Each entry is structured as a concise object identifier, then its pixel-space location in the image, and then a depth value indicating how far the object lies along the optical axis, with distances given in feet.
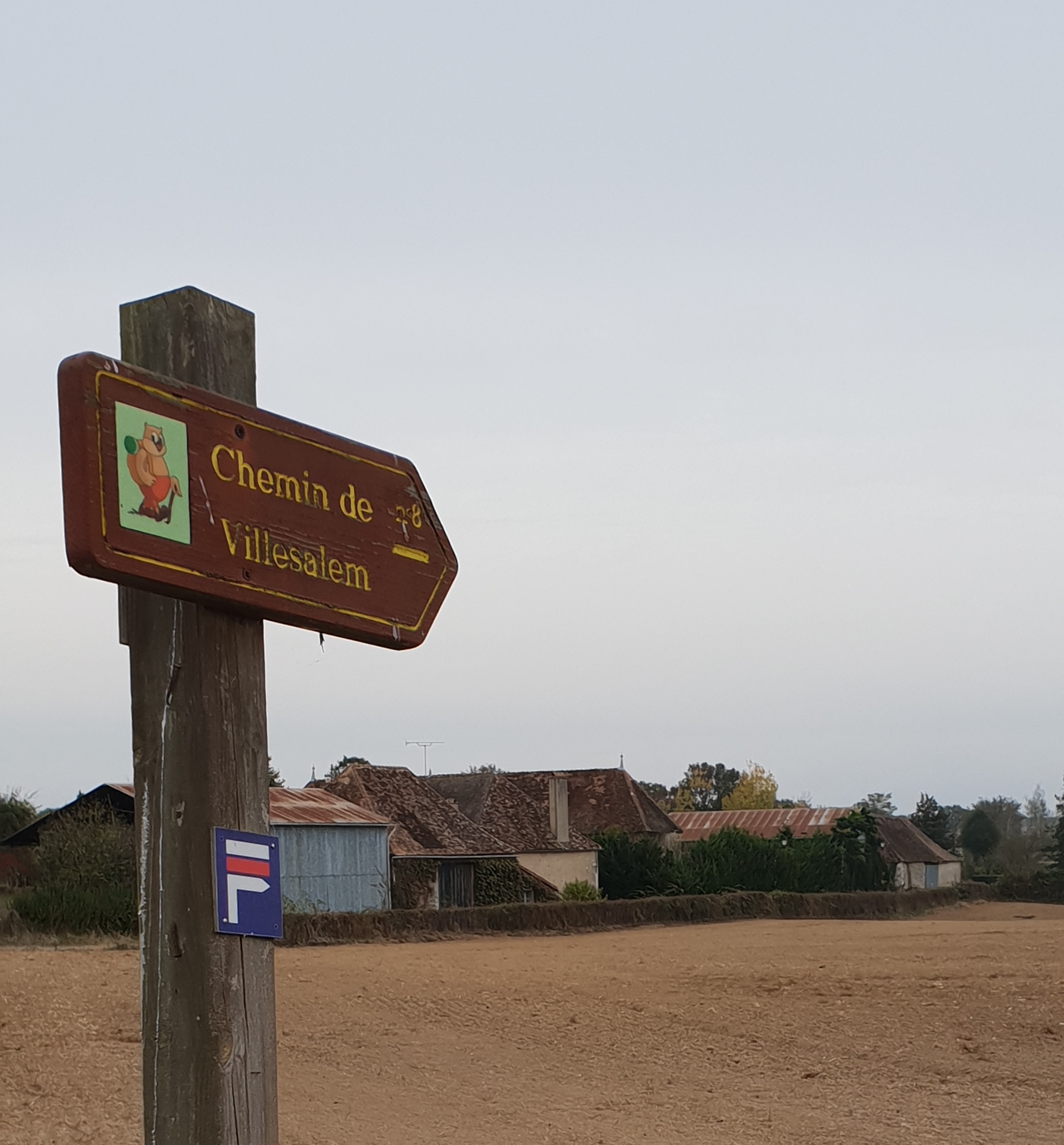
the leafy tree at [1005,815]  418.51
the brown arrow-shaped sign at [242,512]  8.77
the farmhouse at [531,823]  166.61
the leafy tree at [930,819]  296.92
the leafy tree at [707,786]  442.09
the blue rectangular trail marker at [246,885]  9.50
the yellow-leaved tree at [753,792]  369.50
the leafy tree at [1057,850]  241.14
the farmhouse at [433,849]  138.31
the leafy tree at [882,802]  467.19
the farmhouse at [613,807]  201.77
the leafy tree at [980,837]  325.83
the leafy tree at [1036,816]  511.40
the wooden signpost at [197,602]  8.95
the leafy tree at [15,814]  157.17
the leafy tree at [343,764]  321.79
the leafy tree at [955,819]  344.69
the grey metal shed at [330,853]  121.60
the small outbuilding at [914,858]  229.86
